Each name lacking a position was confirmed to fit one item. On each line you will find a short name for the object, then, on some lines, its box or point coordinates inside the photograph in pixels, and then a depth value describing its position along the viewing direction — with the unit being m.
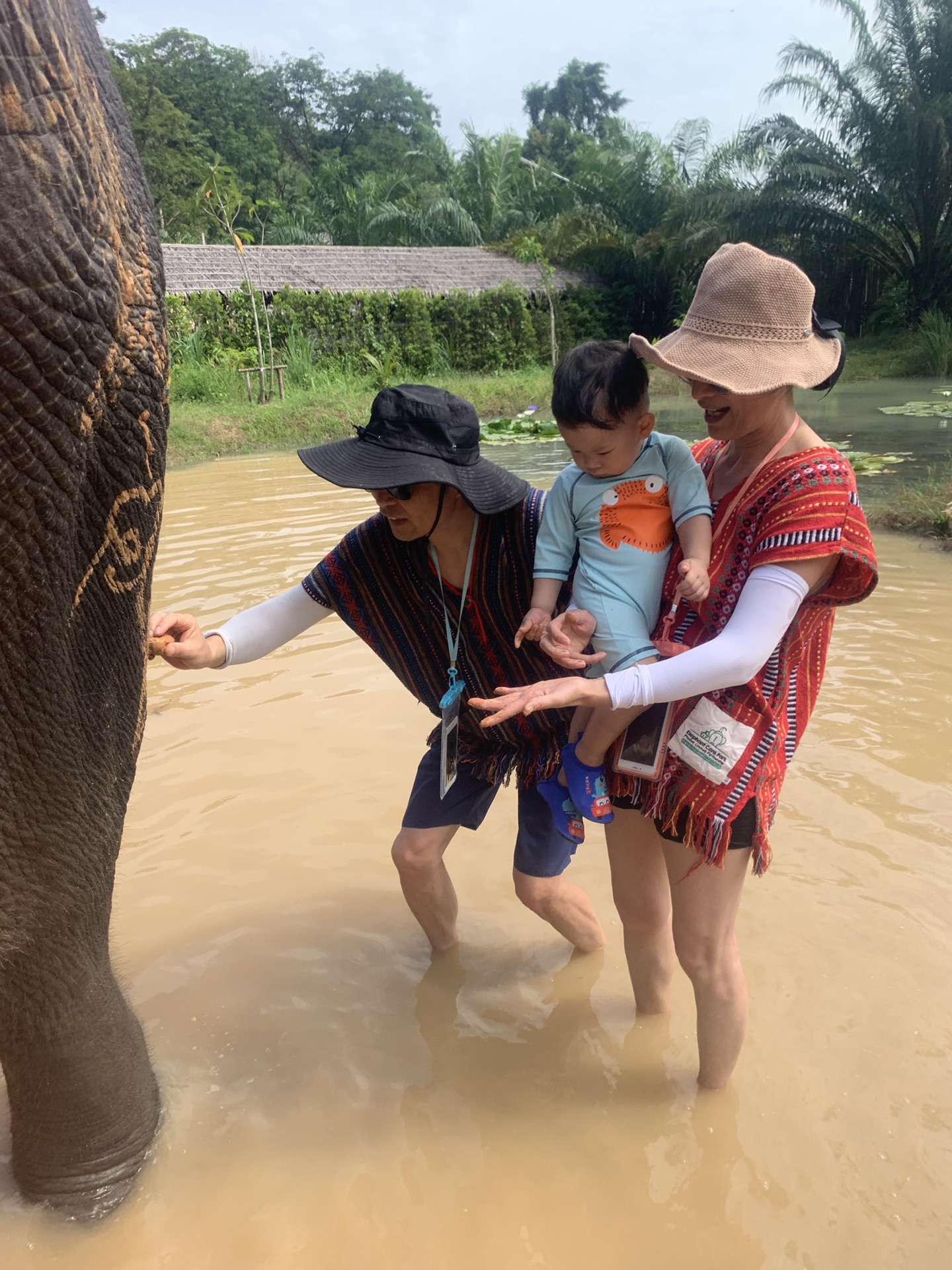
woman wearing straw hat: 1.54
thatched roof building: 16.66
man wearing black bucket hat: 1.90
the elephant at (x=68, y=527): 0.92
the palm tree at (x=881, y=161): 19.00
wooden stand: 13.52
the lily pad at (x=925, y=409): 12.14
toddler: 1.73
